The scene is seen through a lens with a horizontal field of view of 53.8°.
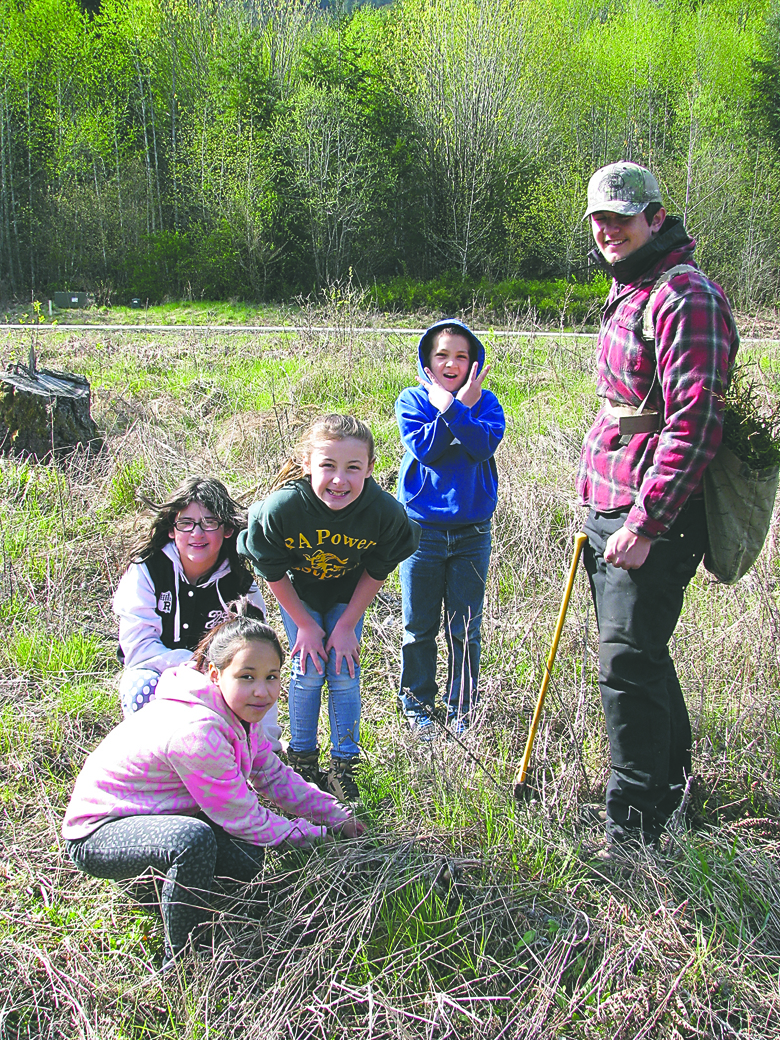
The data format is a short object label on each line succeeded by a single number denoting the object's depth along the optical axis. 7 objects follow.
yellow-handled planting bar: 2.43
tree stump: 5.39
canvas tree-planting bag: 2.05
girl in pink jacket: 1.97
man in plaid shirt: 1.99
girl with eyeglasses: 2.70
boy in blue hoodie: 2.96
